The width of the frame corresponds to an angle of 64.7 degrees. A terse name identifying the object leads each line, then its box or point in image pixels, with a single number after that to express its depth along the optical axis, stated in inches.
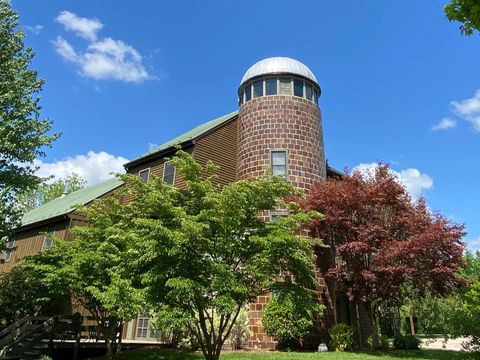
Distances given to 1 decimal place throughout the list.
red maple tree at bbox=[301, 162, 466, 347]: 519.2
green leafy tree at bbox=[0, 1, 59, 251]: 476.1
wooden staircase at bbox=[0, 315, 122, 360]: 479.2
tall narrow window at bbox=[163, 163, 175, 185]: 769.3
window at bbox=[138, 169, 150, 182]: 836.1
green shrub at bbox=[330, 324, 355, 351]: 570.3
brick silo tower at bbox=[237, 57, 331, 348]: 707.4
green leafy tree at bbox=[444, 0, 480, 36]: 168.6
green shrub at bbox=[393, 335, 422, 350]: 643.5
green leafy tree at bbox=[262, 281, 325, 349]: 544.4
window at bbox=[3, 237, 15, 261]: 1025.5
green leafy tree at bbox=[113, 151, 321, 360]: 311.0
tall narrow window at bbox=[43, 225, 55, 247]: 888.9
